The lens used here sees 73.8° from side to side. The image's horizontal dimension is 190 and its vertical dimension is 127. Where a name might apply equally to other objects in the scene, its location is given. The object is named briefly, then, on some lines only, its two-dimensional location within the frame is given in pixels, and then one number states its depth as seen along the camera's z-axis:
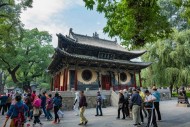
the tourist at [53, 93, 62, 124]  6.70
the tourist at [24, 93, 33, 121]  7.09
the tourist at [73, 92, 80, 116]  8.81
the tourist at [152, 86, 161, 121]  6.19
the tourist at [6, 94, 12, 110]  9.86
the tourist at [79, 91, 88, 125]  6.26
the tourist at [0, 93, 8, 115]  9.49
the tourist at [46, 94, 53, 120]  7.67
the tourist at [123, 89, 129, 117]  7.25
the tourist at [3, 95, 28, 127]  4.08
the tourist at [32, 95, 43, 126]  5.87
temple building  14.63
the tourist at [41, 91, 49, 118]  7.65
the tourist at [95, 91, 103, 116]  8.00
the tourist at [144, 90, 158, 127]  5.21
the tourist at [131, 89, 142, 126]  5.51
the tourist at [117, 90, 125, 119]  6.96
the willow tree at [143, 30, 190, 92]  16.45
